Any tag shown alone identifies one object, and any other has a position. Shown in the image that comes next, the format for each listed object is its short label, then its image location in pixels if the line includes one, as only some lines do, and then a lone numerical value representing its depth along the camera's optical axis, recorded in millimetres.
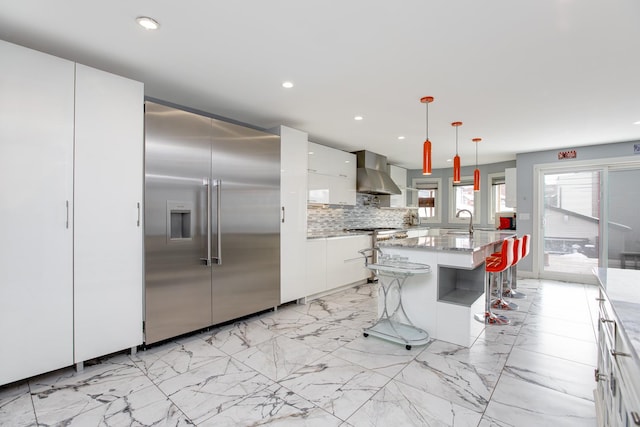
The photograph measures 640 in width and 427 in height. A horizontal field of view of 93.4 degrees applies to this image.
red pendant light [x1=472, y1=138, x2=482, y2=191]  4581
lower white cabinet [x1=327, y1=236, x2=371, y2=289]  4512
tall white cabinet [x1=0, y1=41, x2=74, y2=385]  1972
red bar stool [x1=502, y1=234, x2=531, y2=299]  4111
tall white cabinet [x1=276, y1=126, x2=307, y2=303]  3771
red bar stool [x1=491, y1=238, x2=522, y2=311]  3705
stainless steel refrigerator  2641
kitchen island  2781
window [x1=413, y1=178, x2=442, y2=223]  7672
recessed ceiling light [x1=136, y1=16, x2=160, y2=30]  1885
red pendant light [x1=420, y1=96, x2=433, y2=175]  3123
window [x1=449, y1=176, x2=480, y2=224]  7062
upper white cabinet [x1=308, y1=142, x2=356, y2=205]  4594
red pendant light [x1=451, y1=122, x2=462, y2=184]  3913
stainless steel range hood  5517
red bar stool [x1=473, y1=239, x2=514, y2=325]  3314
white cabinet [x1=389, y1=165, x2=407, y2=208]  6699
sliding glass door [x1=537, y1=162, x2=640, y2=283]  4828
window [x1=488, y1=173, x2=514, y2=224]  6785
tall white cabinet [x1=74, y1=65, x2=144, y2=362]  2262
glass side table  2719
